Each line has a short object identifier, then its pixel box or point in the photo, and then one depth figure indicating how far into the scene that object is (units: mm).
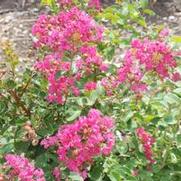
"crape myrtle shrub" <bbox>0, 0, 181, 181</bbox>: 2326
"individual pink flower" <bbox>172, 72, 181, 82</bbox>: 2512
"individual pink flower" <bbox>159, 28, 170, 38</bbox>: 2762
